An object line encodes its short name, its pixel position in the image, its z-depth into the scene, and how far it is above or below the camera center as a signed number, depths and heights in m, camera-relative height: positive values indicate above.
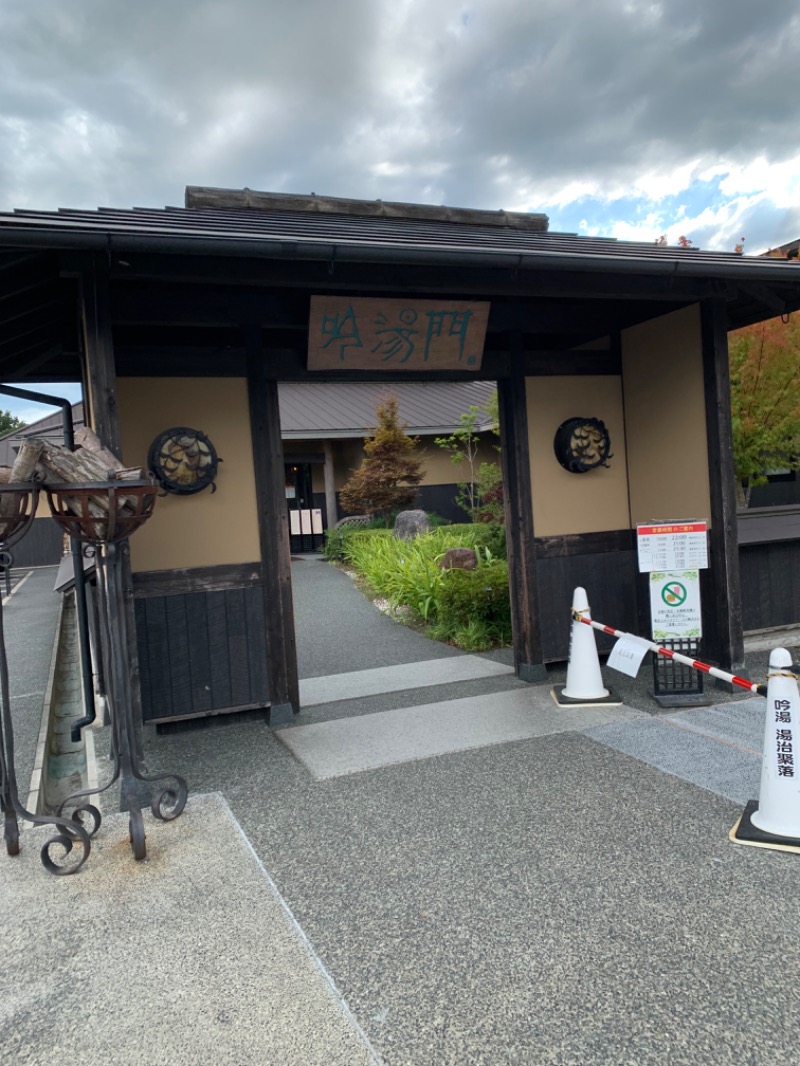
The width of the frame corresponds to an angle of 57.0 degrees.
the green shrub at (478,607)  8.36 -1.16
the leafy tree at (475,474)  13.07 +0.70
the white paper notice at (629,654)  4.98 -1.07
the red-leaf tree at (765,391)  9.10 +1.25
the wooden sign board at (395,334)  5.24 +1.32
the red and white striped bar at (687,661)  3.72 -1.00
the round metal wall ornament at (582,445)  6.41 +0.50
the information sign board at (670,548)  5.64 -0.40
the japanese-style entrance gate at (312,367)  4.48 +1.13
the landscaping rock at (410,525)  14.85 -0.26
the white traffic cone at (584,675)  5.59 -1.34
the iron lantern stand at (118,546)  3.34 -0.07
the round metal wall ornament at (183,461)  5.16 +0.46
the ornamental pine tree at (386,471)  17.06 +0.99
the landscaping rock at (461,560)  10.59 -0.73
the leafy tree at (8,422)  44.66 +7.16
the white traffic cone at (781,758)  3.33 -1.23
